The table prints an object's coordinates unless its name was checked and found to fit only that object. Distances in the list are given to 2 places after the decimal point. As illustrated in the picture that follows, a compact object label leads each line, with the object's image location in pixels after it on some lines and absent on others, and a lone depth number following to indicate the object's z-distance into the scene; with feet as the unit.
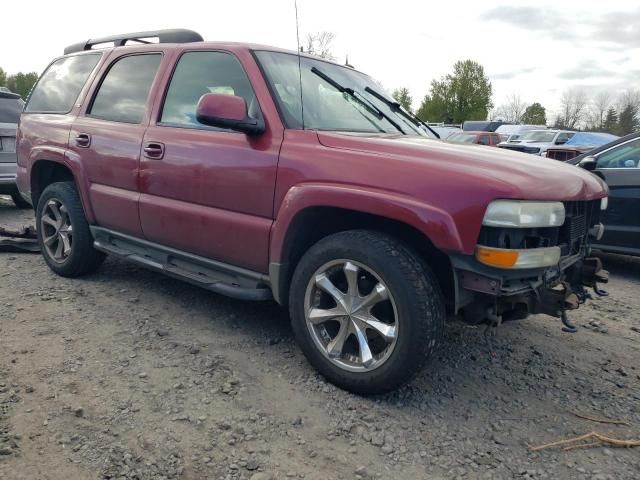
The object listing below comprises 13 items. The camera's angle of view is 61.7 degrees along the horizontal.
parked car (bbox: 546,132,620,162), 64.06
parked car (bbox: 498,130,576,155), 65.72
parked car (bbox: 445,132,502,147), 59.62
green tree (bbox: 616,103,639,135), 159.33
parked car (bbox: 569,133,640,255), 17.53
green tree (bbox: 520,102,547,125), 220.02
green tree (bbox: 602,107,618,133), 166.76
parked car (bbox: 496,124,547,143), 91.58
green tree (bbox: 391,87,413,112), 213.69
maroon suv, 8.11
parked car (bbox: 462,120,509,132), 112.37
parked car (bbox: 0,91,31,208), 23.58
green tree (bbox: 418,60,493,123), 201.05
